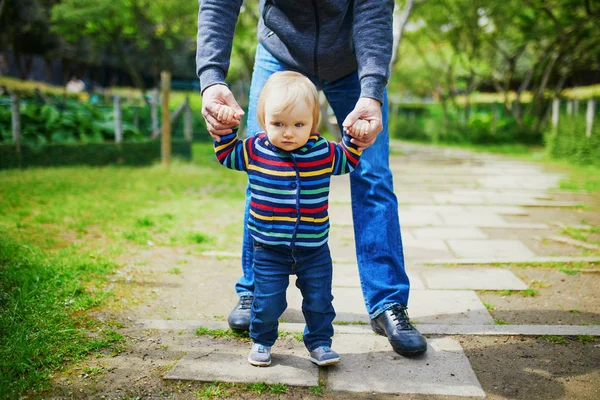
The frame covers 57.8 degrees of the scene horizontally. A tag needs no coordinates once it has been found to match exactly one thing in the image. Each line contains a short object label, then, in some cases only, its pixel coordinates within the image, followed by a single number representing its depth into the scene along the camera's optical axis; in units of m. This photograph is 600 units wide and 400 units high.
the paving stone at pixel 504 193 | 7.01
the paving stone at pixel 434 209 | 5.90
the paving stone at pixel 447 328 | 2.57
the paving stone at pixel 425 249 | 4.09
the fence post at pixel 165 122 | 9.55
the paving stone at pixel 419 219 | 5.26
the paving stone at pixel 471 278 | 3.32
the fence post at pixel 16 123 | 9.15
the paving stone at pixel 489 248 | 4.12
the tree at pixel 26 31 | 19.10
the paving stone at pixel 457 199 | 6.56
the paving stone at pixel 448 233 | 4.71
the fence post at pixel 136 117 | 12.04
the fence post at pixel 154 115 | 11.76
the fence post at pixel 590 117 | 11.60
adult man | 2.17
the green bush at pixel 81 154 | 9.07
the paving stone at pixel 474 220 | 5.25
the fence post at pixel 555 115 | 12.95
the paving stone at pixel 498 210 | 5.89
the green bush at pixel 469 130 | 18.61
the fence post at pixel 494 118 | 19.92
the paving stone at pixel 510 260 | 3.84
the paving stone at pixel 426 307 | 2.79
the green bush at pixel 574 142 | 11.34
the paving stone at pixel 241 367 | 2.08
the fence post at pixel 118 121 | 10.32
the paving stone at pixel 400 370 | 2.04
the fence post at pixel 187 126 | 11.74
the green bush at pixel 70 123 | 9.59
